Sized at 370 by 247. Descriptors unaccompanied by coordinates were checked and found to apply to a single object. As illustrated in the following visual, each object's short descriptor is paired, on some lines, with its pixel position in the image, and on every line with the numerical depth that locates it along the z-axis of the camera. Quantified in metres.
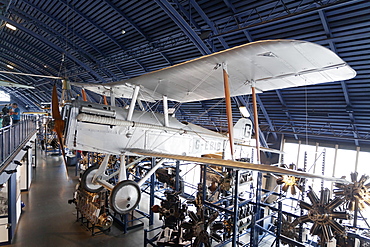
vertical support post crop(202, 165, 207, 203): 6.79
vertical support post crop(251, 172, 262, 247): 5.72
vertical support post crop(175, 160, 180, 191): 8.29
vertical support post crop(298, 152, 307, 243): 8.77
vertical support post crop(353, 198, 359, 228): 7.29
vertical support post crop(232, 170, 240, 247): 5.22
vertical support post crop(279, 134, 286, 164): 14.13
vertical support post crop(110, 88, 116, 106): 6.24
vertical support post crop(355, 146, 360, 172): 11.09
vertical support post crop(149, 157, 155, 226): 9.24
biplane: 3.54
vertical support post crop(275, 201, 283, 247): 5.54
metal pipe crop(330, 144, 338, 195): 11.80
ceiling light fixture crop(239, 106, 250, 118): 8.48
